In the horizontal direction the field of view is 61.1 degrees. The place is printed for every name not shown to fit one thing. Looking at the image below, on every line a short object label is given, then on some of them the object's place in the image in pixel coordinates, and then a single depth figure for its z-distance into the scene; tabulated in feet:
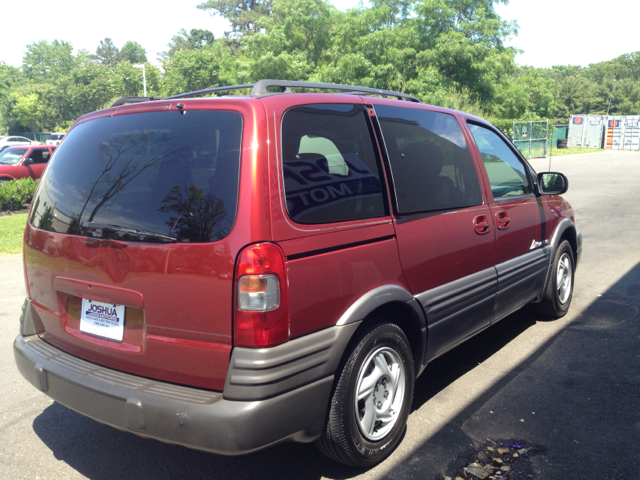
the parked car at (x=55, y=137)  130.60
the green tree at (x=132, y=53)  353.51
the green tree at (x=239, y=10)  235.40
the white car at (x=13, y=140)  128.54
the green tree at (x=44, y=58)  325.64
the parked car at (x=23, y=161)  57.52
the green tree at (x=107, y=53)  352.69
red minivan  7.61
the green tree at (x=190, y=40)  311.47
